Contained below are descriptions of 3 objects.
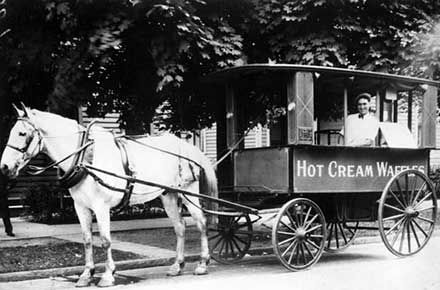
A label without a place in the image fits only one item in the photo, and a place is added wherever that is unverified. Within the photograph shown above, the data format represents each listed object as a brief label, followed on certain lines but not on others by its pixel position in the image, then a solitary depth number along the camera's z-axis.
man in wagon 9.23
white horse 7.20
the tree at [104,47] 9.12
